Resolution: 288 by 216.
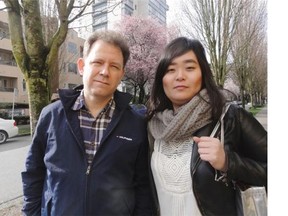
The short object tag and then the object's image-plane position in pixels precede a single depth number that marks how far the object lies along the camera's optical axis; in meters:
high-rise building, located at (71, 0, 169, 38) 54.25
